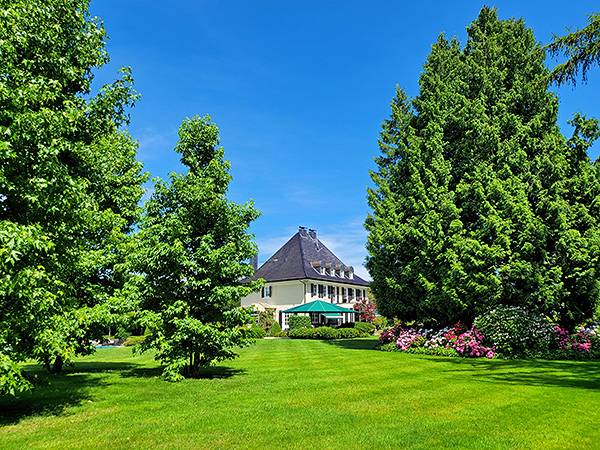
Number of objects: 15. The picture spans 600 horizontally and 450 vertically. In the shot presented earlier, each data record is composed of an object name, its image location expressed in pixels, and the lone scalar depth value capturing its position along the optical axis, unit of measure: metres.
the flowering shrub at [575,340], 16.12
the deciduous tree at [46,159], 6.75
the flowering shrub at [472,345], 17.03
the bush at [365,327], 37.31
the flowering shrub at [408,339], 19.49
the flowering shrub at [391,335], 21.34
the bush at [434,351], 17.88
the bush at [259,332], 34.22
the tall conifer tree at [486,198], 17.56
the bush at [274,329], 36.97
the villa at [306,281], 42.91
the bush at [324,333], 32.34
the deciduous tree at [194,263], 11.74
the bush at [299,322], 36.28
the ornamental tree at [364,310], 44.06
